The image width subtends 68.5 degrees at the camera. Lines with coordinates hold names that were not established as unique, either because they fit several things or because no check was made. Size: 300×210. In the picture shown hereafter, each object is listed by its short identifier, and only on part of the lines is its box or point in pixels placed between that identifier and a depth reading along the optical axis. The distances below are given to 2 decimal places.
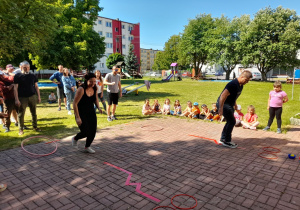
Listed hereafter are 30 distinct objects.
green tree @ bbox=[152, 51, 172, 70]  84.98
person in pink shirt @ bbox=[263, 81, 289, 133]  7.12
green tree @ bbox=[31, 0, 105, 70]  24.62
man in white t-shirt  8.68
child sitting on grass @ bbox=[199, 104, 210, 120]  9.62
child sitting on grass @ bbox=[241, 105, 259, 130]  7.70
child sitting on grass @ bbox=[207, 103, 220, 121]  9.25
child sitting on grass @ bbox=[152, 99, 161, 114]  10.88
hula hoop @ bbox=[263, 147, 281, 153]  5.55
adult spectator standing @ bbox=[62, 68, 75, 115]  9.97
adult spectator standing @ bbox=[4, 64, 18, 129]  7.25
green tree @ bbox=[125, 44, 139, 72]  50.62
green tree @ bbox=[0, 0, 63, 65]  11.77
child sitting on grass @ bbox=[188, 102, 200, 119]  9.70
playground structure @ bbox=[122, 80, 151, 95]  17.82
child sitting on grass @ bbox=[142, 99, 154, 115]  10.34
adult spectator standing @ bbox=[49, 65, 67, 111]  10.41
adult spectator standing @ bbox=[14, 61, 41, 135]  6.68
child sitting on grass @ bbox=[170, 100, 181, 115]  10.42
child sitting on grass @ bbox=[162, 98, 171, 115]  10.55
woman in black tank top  4.88
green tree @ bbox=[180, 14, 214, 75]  50.50
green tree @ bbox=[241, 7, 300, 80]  34.06
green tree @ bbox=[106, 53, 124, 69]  56.78
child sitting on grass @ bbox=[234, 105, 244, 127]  8.10
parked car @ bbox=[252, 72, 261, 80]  46.16
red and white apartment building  68.01
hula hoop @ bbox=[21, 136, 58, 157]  5.20
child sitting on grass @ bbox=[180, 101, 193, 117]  9.95
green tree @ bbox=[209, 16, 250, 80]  40.03
